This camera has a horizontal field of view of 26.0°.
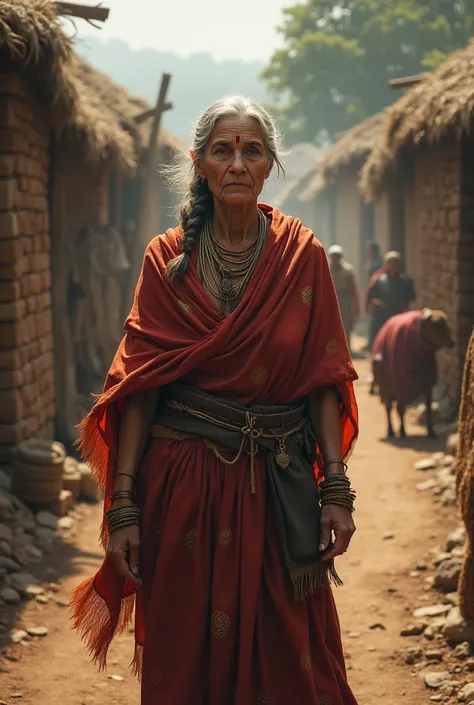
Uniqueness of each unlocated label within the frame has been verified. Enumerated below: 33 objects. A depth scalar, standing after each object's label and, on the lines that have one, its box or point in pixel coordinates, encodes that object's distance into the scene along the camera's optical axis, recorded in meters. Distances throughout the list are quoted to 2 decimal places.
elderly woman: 2.79
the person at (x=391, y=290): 12.28
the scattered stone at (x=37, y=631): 4.74
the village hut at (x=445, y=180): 8.73
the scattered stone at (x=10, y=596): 5.00
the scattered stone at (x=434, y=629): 4.67
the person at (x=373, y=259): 15.49
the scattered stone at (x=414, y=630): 4.78
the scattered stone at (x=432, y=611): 4.90
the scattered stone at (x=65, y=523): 6.33
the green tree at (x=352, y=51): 33.91
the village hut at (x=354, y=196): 17.52
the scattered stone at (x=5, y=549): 5.41
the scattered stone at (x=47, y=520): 6.20
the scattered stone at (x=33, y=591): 5.15
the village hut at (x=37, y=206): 6.24
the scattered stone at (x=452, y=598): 4.89
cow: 9.01
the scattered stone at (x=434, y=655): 4.45
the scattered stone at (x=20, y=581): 5.16
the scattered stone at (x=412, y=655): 4.47
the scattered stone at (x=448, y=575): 5.16
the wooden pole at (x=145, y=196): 12.40
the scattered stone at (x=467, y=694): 3.91
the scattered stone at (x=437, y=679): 4.17
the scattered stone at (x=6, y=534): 5.53
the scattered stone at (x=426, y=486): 7.34
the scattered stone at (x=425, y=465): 7.96
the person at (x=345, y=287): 13.80
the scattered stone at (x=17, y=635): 4.62
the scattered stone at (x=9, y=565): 5.32
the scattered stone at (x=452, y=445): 7.63
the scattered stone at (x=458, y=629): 4.44
